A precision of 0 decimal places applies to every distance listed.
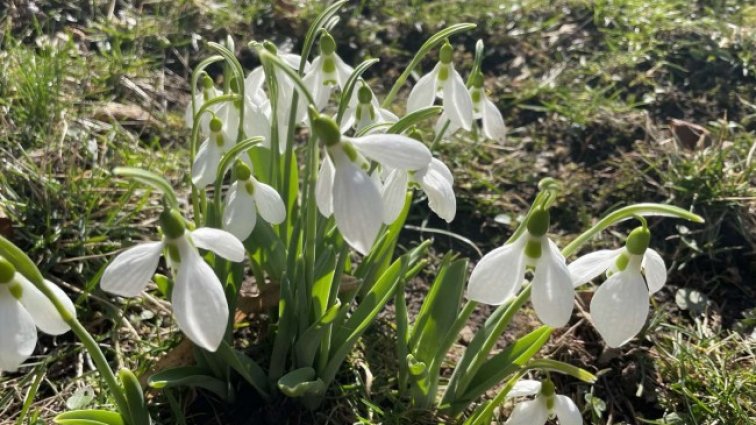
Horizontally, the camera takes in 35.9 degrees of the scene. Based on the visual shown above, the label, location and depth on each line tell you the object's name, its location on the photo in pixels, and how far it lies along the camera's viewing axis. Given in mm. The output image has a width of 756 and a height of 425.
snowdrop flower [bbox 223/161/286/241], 337
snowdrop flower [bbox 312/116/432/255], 281
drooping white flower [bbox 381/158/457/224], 324
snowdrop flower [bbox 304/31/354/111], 366
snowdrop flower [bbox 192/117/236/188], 347
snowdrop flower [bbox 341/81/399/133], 360
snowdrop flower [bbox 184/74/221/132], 364
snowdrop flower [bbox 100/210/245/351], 286
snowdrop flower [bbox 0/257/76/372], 282
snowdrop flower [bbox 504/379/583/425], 346
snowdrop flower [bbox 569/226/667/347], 309
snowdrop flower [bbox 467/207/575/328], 305
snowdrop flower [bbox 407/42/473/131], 364
